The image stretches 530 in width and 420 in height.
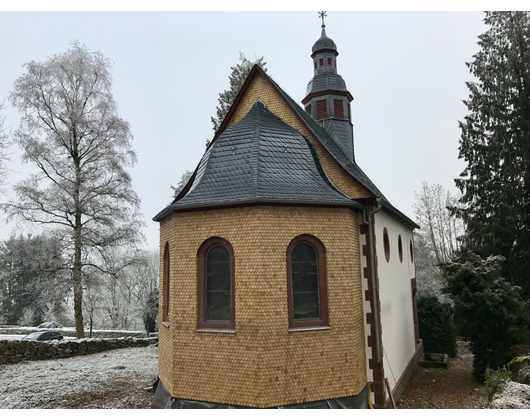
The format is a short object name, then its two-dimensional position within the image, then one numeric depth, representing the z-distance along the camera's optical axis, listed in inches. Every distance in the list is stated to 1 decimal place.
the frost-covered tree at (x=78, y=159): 710.5
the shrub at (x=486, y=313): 463.8
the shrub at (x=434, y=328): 660.1
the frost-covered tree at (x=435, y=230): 1239.5
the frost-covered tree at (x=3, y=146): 565.3
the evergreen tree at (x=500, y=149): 767.1
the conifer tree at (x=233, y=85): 883.4
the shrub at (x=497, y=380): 317.4
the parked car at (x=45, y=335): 822.5
